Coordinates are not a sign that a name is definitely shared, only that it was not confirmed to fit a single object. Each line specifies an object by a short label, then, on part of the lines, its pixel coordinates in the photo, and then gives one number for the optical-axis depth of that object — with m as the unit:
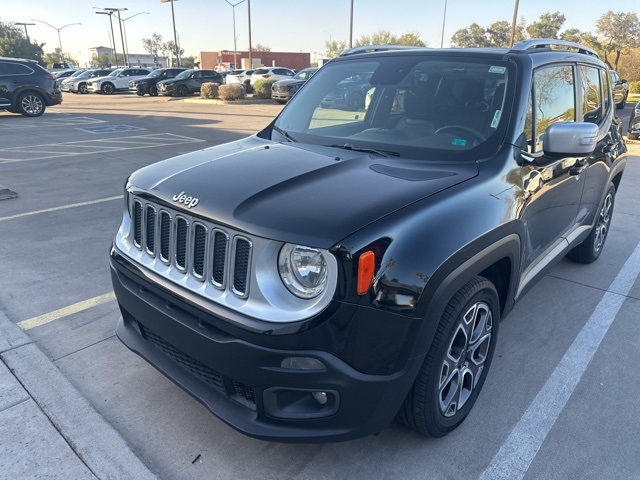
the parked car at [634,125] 13.27
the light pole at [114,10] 56.37
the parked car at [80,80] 33.22
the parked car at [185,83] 28.27
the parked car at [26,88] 16.25
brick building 74.27
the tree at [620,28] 53.06
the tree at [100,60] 100.81
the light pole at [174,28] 46.62
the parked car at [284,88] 23.78
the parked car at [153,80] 29.69
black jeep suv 1.99
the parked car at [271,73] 28.98
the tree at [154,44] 118.79
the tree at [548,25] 76.06
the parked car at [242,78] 29.82
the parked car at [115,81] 32.12
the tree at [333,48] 72.38
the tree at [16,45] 70.31
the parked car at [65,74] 39.19
